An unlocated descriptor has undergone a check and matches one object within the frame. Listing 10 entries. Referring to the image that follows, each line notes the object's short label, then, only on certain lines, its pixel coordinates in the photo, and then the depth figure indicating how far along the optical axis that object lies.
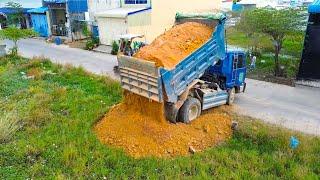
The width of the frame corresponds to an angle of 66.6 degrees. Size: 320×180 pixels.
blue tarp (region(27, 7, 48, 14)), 23.80
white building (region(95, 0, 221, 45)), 17.48
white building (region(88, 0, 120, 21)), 20.25
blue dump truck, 7.39
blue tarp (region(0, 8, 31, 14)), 25.91
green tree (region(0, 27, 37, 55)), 16.22
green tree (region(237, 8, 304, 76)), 11.67
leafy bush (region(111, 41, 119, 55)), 17.41
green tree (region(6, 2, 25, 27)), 25.83
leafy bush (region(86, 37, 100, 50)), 19.22
